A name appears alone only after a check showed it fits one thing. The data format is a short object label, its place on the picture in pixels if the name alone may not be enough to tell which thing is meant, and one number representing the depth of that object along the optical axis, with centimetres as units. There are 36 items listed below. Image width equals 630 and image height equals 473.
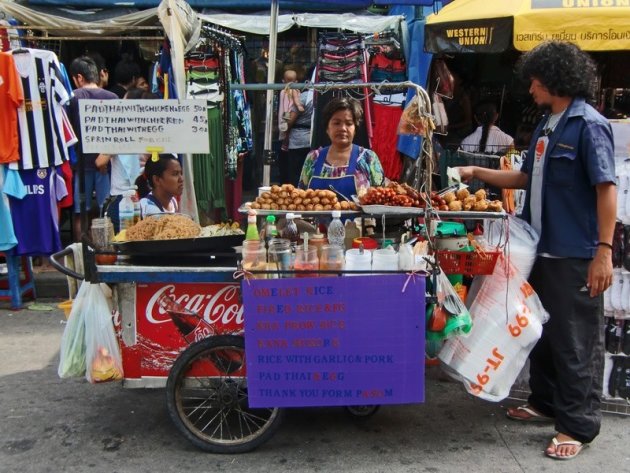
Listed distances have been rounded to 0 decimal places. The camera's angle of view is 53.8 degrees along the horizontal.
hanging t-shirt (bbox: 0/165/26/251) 576
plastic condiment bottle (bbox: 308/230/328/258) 336
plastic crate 347
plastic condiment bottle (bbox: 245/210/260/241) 329
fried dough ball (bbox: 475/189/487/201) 356
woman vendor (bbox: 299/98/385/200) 441
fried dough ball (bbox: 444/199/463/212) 347
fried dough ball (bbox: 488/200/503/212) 346
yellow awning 548
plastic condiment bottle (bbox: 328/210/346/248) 344
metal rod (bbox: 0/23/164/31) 598
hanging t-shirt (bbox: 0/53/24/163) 554
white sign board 380
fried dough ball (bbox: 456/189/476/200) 357
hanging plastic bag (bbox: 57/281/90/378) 340
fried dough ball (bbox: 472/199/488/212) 346
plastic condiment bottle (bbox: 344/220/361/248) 367
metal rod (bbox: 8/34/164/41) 523
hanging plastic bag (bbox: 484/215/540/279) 348
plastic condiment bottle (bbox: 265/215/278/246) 348
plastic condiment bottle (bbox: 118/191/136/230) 395
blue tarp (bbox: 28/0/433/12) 840
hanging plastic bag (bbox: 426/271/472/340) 327
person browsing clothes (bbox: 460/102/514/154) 695
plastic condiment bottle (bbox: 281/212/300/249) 359
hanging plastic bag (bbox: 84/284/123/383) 336
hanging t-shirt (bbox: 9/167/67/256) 590
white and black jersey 566
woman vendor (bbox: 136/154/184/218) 436
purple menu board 316
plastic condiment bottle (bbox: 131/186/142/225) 402
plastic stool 598
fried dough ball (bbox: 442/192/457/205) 352
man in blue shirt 326
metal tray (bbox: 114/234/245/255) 342
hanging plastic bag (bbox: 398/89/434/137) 348
